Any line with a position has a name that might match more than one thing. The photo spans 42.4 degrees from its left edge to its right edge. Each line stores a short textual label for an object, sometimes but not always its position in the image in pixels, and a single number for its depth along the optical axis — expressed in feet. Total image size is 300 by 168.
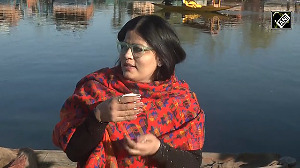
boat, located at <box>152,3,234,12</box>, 90.38
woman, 5.37
